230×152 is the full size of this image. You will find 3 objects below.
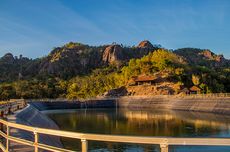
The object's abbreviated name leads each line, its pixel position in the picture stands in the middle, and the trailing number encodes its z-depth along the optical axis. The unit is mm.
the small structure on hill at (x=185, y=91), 88305
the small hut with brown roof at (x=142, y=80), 95001
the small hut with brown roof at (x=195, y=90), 86795
